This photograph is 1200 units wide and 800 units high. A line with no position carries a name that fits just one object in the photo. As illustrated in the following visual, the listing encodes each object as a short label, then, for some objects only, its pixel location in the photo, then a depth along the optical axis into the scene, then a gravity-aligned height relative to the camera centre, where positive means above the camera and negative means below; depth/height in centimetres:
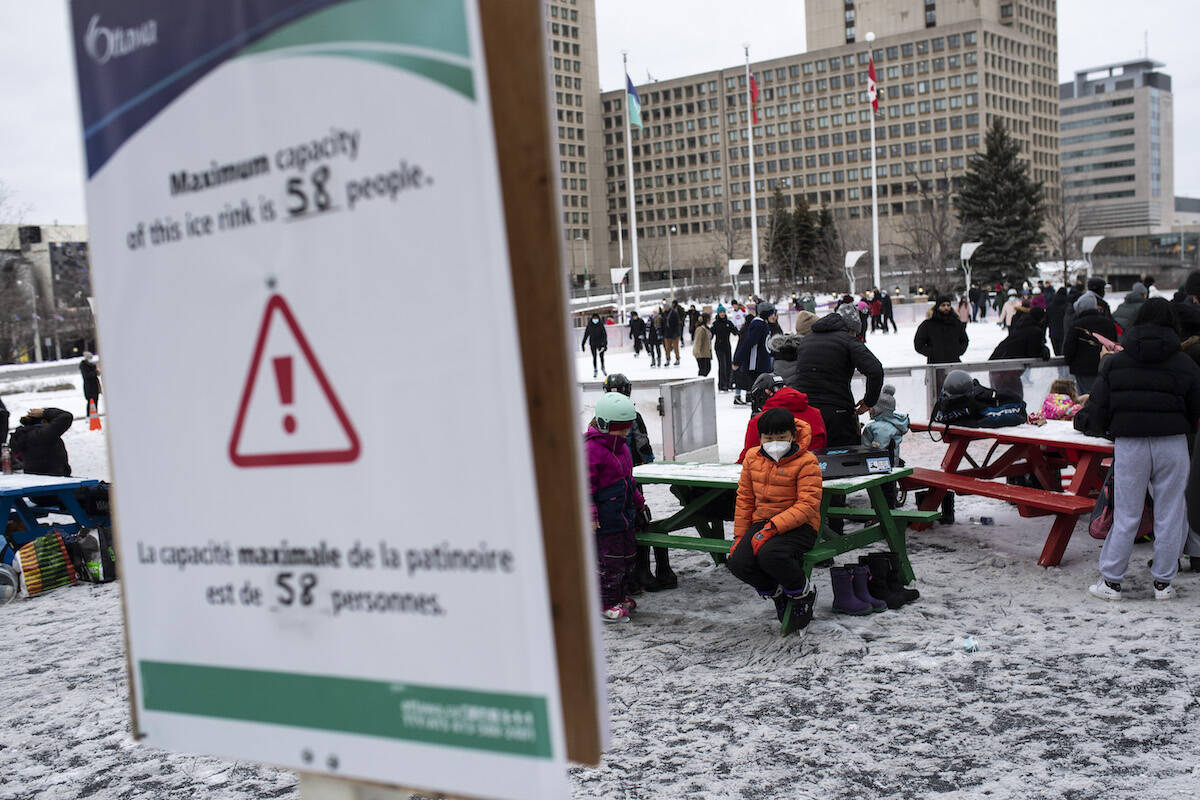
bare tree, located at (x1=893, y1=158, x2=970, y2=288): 6789 +220
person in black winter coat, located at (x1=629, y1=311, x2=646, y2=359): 3097 -104
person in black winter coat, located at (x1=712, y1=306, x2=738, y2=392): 2095 -125
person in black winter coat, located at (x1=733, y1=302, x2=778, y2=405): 1742 -114
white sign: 133 -11
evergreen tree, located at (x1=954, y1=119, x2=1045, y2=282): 6581 +351
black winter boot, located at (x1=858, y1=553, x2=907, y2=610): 651 -184
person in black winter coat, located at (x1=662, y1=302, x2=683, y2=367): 2775 -96
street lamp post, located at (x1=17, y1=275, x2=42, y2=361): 6100 +23
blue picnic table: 895 -153
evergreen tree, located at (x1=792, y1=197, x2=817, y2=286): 8288 +315
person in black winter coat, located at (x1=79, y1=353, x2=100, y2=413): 2338 -107
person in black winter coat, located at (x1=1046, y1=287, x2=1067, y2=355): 1711 -82
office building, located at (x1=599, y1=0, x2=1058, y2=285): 12825 +1995
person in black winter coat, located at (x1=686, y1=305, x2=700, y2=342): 2883 -74
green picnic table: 665 -156
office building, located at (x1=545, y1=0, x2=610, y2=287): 10475 +2062
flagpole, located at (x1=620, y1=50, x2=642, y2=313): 3436 +349
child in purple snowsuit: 659 -125
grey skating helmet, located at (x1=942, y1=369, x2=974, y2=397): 866 -90
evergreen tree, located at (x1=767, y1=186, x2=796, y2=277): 8381 +318
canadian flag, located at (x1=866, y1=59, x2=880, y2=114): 3950 +696
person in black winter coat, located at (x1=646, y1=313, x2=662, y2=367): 2791 -123
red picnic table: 711 -155
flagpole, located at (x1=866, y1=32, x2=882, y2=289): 4554 +144
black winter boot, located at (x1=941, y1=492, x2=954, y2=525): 864 -191
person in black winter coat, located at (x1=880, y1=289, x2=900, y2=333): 3631 -109
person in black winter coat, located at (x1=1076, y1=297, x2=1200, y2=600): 604 -95
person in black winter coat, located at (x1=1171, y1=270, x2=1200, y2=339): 741 -42
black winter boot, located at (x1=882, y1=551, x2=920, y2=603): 655 -186
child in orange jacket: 592 -128
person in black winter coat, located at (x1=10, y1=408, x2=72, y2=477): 1083 -109
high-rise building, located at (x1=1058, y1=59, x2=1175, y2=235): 16975 +1854
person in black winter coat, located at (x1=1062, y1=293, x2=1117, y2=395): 1078 -85
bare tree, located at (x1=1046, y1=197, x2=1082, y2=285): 8859 +334
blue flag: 3162 +559
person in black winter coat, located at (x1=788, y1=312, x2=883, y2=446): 812 -71
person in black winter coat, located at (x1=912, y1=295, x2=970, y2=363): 1289 -77
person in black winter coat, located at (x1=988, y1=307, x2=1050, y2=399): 1252 -81
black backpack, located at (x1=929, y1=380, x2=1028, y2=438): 845 -110
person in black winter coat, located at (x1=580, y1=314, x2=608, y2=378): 2698 -96
